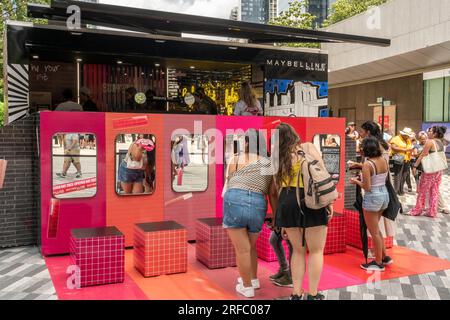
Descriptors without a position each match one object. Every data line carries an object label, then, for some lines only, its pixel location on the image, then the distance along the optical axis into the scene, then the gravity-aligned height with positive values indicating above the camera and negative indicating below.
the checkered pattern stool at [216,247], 5.09 -1.23
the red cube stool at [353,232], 6.03 -1.28
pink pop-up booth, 5.55 -0.57
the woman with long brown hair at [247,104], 7.45 +0.54
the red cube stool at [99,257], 4.43 -1.17
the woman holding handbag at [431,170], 8.16 -0.59
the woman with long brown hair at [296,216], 3.69 -0.64
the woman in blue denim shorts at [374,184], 4.83 -0.50
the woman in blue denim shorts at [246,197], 3.91 -0.51
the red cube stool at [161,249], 4.75 -1.18
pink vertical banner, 4.23 -0.29
